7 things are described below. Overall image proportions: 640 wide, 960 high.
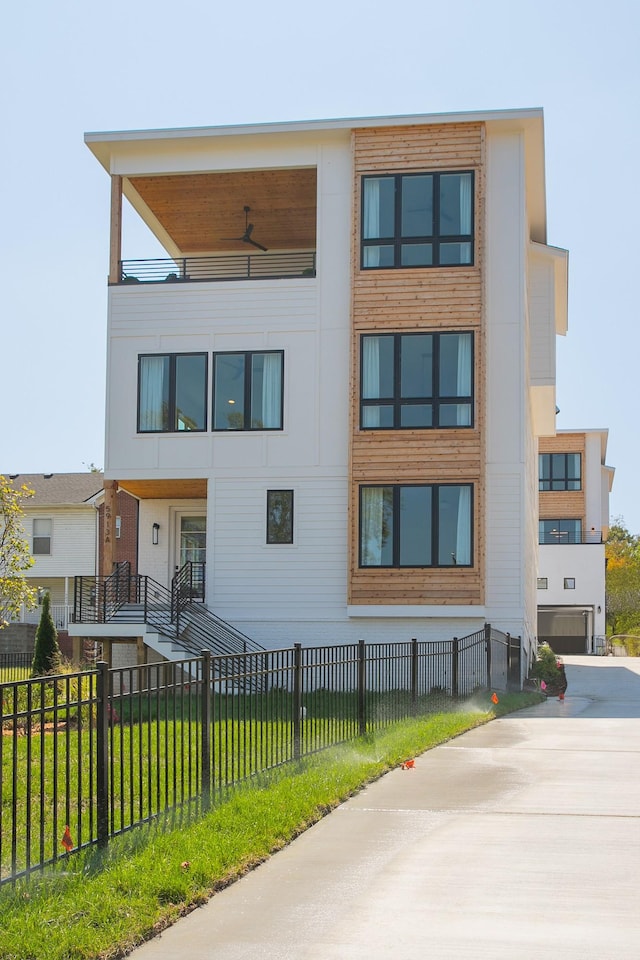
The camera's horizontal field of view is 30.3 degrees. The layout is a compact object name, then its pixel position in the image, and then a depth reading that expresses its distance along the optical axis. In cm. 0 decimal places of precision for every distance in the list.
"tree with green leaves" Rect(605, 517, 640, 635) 6988
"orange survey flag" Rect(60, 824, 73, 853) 722
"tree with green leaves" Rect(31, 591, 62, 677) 2366
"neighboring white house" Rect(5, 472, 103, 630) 4869
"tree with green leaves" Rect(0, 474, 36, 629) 2059
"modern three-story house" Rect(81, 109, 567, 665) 2495
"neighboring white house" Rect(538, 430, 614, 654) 5456
